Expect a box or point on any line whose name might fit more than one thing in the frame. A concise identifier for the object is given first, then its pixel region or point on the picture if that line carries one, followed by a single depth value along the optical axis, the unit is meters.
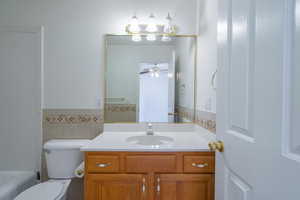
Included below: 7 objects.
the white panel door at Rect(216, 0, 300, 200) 0.55
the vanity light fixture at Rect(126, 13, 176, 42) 1.99
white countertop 1.45
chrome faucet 1.87
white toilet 1.84
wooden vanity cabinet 1.45
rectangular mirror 2.03
